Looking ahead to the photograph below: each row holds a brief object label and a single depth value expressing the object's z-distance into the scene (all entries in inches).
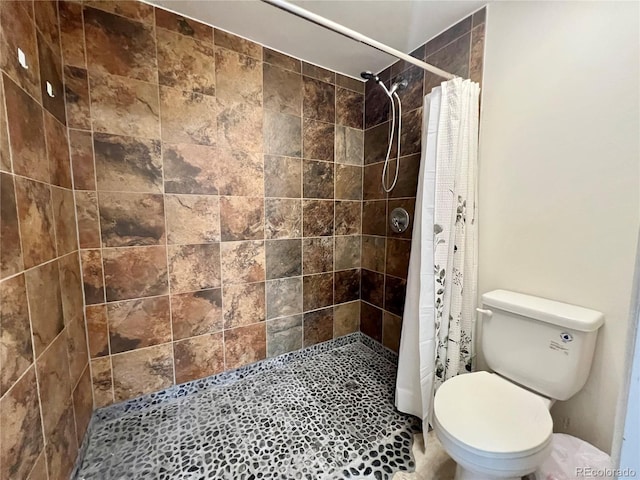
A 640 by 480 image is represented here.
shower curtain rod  40.0
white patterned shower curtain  54.3
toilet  36.1
